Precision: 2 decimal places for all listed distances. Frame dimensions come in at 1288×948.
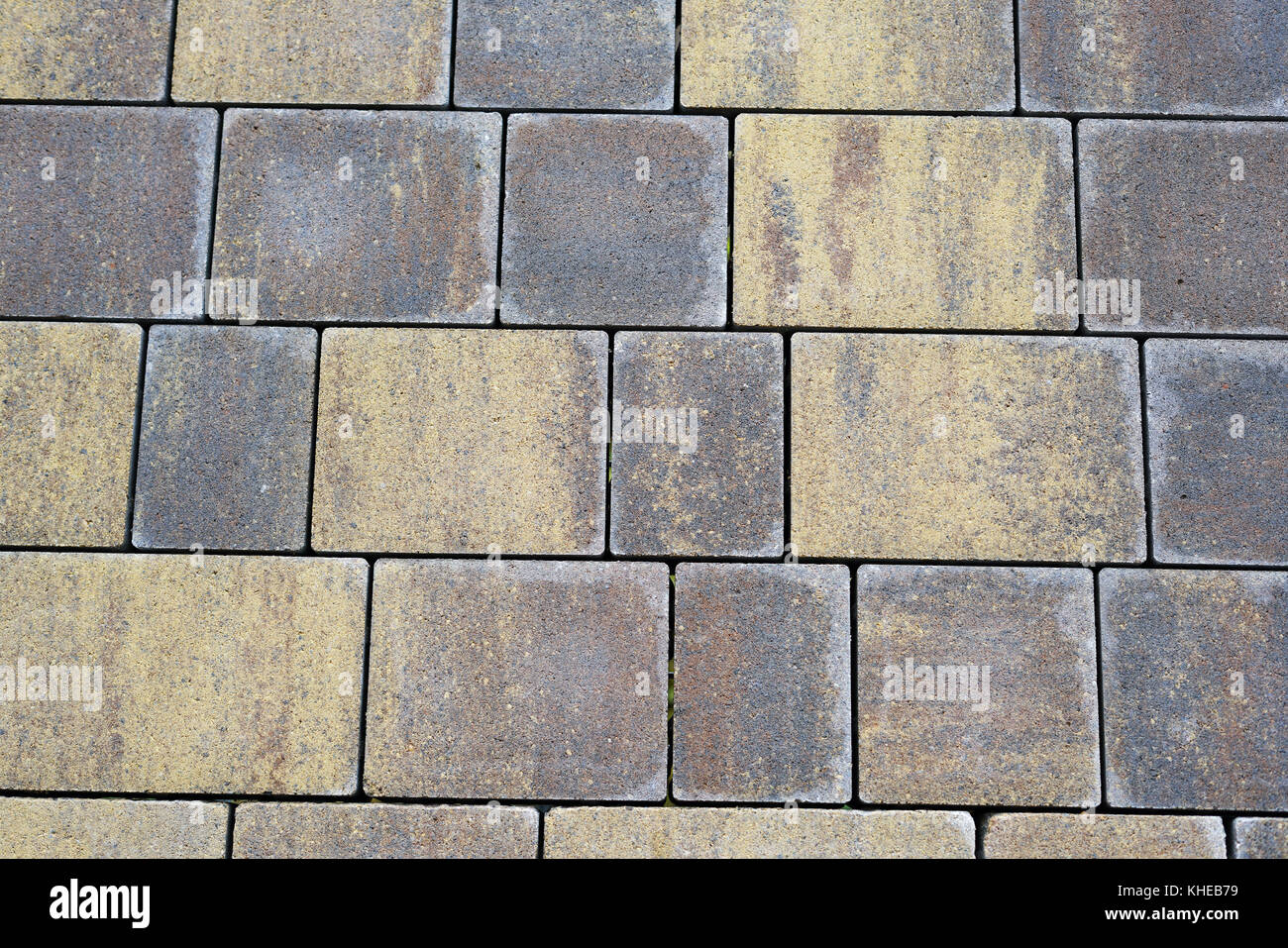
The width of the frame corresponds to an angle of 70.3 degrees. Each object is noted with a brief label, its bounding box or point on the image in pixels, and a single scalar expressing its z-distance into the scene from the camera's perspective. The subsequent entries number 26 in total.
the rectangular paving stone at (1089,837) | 2.17
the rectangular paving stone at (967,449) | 2.23
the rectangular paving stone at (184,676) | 2.20
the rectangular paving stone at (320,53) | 2.37
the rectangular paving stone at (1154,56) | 2.36
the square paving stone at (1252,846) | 2.18
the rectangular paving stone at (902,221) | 2.29
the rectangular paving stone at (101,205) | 2.32
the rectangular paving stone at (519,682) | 2.18
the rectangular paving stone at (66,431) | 2.26
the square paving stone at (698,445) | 2.23
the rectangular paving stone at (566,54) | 2.36
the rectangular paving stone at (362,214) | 2.30
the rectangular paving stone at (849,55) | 2.36
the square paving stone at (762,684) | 2.18
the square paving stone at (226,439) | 2.24
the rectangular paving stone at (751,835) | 2.16
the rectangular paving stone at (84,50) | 2.39
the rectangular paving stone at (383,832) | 2.17
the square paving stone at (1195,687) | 2.18
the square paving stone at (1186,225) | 2.29
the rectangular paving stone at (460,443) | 2.23
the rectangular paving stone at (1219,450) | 2.24
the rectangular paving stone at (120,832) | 2.18
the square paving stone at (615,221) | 2.29
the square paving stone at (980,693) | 2.18
